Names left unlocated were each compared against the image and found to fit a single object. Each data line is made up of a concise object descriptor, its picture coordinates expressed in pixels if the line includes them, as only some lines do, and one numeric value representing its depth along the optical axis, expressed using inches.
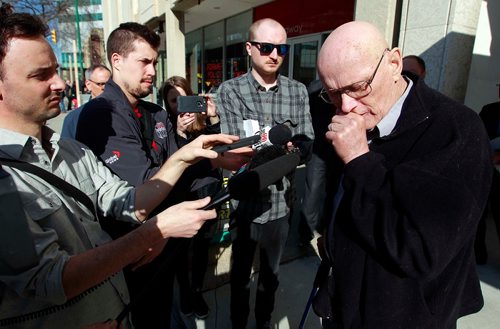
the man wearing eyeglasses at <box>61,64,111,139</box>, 167.5
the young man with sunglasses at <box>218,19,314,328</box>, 90.7
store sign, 276.5
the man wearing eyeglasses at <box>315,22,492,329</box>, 39.9
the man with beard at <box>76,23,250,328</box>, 71.0
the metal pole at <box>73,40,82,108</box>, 675.7
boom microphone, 49.1
